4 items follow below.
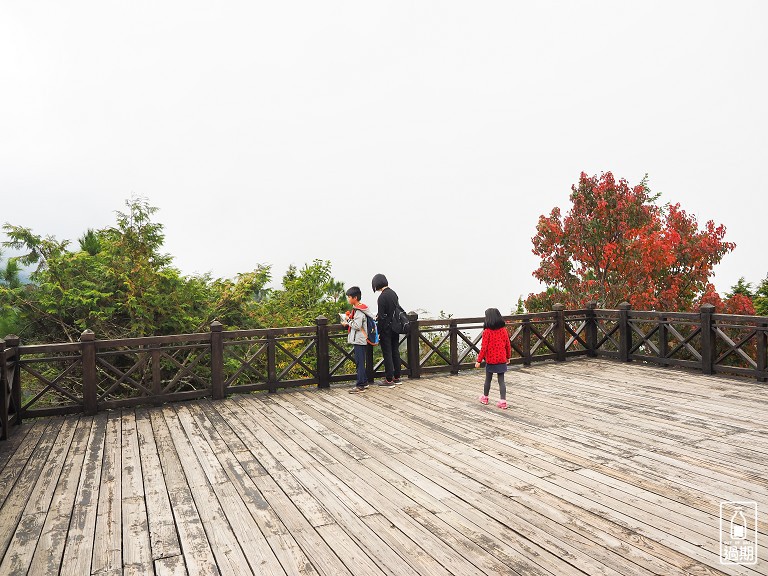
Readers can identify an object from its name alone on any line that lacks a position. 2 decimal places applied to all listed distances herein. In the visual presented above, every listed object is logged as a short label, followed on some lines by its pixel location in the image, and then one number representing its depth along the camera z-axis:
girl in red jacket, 8.05
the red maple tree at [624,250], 15.88
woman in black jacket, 10.09
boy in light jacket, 9.65
